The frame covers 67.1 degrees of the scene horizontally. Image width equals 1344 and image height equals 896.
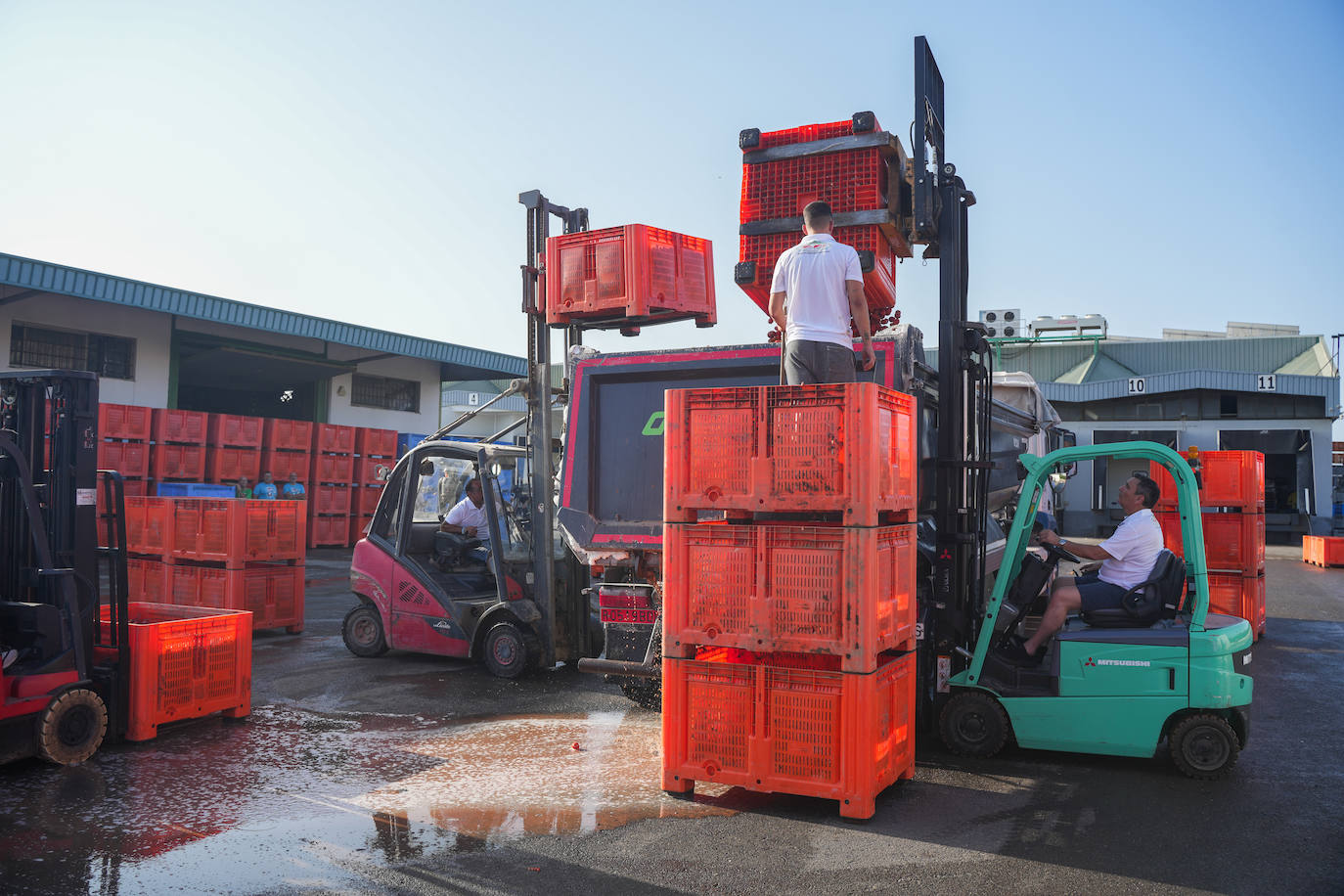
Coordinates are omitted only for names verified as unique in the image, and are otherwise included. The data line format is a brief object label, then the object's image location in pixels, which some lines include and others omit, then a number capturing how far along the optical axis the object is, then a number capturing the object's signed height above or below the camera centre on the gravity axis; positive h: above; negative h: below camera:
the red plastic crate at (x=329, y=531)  23.47 -0.91
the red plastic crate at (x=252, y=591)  11.25 -1.13
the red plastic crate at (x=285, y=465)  22.22 +0.62
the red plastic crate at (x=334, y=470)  23.31 +0.54
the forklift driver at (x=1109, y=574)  6.41 -0.46
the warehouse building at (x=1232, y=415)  32.53 +2.97
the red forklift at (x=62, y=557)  6.24 -0.43
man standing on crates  5.62 +1.07
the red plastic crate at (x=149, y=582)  11.90 -1.08
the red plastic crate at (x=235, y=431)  21.06 +1.28
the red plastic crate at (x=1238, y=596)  11.48 -1.07
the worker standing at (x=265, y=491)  20.64 +0.02
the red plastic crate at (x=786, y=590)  4.99 -0.47
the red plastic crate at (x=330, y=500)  23.42 -0.17
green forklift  5.94 -1.03
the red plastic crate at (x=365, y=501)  24.66 -0.19
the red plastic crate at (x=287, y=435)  22.20 +1.26
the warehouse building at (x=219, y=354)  19.95 +3.32
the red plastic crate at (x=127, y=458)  19.28 +0.62
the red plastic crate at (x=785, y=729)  5.08 -1.21
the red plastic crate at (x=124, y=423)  19.31 +1.31
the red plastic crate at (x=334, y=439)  23.42 +1.26
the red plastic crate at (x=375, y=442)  24.81 +1.26
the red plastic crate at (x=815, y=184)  6.76 +2.14
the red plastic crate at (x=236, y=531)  11.34 -0.45
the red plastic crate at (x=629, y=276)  8.09 +1.81
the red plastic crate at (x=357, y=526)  24.58 -0.82
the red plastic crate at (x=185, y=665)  6.64 -1.19
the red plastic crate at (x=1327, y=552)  22.14 -1.05
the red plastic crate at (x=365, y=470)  24.59 +0.55
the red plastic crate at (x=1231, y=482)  11.70 +0.24
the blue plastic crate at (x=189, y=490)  19.02 +0.02
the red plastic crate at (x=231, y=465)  21.08 +0.58
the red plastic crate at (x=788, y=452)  5.01 +0.24
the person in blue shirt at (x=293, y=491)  21.42 +0.03
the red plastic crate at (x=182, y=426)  20.06 +1.29
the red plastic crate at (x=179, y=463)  20.05 +0.57
